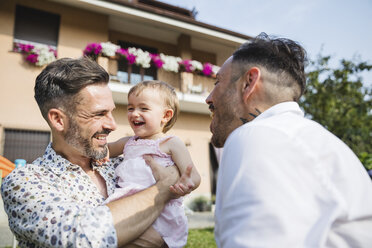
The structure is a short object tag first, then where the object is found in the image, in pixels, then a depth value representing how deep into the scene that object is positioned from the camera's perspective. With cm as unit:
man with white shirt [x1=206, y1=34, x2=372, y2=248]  88
